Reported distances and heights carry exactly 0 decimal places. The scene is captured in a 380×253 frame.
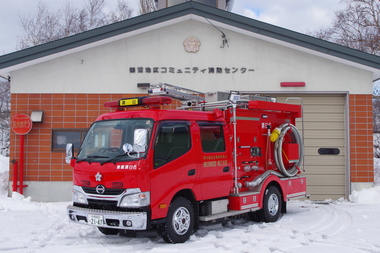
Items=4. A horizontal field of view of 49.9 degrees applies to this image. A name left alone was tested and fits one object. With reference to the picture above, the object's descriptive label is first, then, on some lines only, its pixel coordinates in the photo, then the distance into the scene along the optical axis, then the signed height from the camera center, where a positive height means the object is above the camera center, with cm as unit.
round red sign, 1191 +37
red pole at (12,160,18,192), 1175 -110
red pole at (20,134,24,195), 1189 -80
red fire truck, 655 -53
